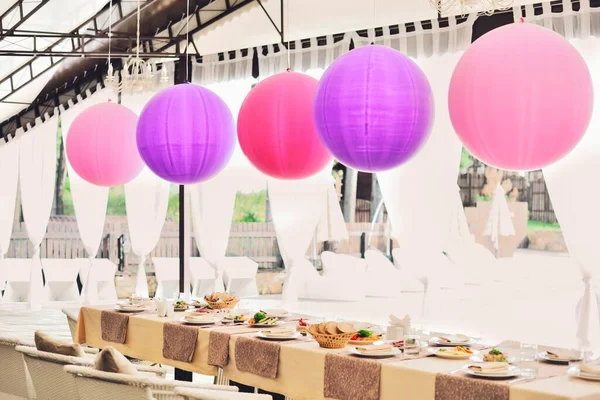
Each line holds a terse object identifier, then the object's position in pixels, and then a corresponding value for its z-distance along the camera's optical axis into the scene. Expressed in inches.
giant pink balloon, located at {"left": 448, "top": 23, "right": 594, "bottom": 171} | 135.7
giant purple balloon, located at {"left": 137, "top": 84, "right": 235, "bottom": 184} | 199.5
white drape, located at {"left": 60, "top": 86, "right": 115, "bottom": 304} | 454.6
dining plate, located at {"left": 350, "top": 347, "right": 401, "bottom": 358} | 162.9
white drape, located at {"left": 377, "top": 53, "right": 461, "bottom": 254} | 271.1
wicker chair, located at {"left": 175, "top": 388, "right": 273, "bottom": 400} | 140.0
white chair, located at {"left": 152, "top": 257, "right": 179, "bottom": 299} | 509.0
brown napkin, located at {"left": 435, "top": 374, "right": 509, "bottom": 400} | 138.6
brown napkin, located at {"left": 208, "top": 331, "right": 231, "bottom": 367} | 192.9
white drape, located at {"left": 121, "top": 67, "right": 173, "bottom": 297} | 404.5
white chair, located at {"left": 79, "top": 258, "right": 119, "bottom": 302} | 506.0
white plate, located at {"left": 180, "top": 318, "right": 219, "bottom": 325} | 208.8
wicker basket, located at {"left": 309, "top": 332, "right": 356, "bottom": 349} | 172.7
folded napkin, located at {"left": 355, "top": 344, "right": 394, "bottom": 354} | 164.7
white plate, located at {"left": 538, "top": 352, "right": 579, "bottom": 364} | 156.8
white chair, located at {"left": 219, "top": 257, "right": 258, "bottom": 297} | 506.0
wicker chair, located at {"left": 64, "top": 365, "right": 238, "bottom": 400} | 148.3
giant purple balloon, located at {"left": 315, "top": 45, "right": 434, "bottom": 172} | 156.1
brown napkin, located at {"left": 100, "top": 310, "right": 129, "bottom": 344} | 230.7
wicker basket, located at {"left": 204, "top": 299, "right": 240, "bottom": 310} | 236.1
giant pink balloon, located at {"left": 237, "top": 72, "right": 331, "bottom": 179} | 185.3
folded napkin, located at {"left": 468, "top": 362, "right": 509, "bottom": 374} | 145.1
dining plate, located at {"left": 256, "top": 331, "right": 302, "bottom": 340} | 183.9
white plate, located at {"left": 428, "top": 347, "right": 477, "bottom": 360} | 161.8
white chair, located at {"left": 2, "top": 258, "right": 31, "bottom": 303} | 521.7
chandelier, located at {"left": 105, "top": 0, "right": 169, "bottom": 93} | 249.6
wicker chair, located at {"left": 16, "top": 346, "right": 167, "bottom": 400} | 173.8
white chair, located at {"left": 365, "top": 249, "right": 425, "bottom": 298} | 474.3
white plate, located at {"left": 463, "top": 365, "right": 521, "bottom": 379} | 143.1
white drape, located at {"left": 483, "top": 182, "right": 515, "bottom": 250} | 517.0
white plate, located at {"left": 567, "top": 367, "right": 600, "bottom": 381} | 139.9
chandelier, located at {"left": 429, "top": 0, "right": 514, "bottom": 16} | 252.5
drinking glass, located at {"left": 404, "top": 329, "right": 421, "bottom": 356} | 165.8
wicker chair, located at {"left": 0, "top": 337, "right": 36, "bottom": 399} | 192.1
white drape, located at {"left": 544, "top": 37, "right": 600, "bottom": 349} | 231.9
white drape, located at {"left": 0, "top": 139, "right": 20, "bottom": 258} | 530.6
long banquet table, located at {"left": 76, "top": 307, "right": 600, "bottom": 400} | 136.7
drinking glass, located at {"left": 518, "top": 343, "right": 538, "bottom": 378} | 145.3
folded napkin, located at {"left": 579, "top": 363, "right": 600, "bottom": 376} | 140.4
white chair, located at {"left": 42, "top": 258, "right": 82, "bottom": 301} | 522.2
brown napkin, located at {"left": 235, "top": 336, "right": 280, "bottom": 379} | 179.6
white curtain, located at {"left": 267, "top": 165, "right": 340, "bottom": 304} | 322.7
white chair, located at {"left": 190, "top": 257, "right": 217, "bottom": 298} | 492.4
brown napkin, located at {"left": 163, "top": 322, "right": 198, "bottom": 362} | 204.2
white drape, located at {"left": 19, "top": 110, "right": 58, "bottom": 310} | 482.3
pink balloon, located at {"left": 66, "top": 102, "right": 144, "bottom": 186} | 228.8
